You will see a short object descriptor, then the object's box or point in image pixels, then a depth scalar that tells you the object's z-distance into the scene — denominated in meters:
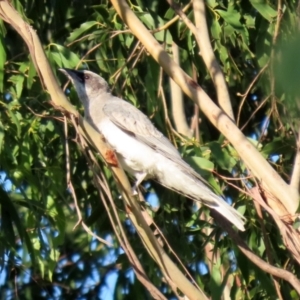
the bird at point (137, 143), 7.53
